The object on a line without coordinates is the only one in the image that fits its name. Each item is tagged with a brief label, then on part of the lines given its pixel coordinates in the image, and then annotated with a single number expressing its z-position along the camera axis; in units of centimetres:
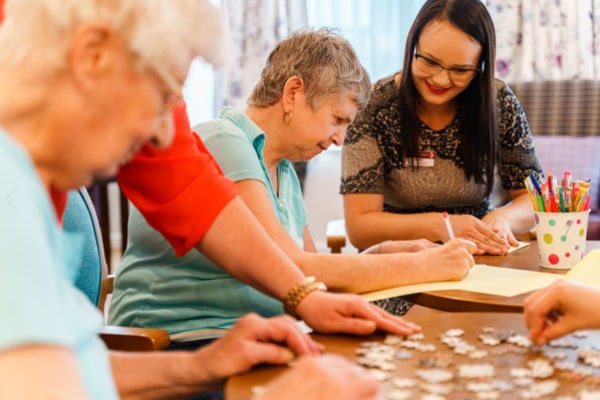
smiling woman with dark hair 270
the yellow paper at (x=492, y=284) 184
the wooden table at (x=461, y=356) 119
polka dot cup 207
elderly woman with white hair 77
